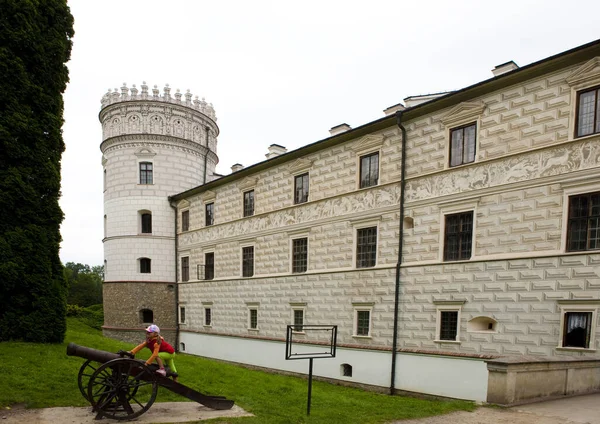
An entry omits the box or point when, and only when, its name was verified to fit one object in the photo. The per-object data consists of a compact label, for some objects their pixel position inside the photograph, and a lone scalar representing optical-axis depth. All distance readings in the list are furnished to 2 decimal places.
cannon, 7.33
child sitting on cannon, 8.14
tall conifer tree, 13.46
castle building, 11.78
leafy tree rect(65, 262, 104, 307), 50.75
